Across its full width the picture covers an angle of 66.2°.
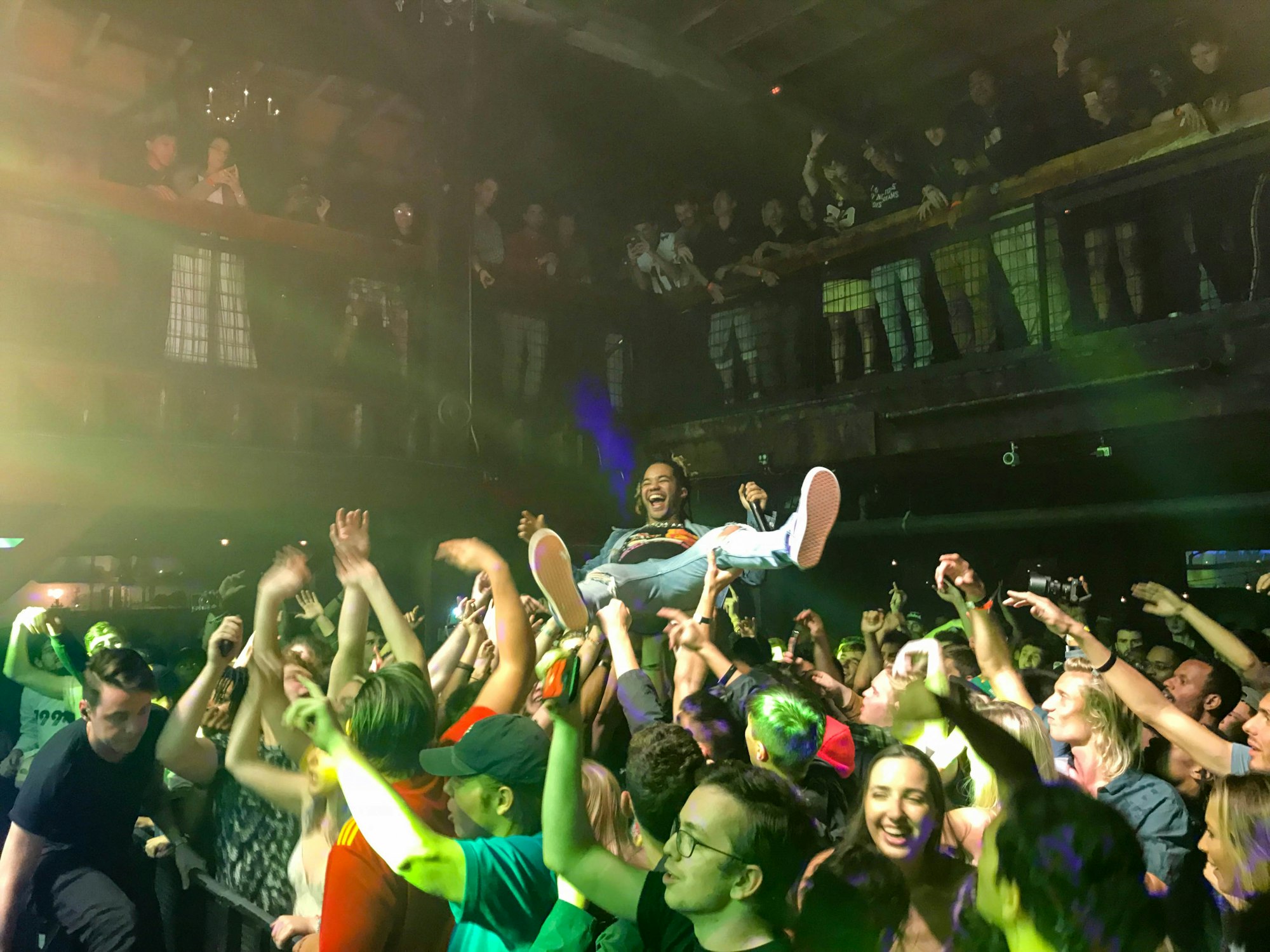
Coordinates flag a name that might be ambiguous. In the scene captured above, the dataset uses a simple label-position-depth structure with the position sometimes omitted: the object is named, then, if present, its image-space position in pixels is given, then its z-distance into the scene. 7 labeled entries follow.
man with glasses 1.57
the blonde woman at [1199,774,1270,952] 1.69
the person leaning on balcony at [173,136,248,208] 7.17
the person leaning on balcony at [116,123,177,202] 7.06
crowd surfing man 3.04
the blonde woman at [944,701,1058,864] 2.02
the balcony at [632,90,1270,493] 5.20
